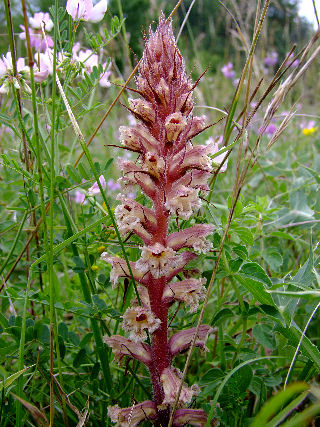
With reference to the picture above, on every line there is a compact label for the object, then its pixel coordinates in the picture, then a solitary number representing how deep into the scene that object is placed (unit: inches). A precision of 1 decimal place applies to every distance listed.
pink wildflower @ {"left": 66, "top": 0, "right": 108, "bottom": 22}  9.6
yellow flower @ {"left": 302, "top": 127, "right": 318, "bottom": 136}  21.9
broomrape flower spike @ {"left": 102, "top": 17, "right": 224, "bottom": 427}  6.9
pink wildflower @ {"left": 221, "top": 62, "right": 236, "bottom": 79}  35.3
